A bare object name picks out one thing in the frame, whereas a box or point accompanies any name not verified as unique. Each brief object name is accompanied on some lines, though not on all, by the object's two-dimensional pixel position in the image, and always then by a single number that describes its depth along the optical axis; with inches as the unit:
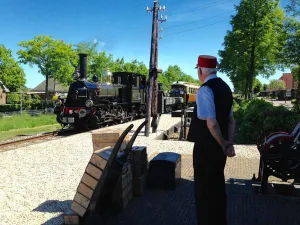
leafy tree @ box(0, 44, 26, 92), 1169.3
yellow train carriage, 1083.6
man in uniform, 94.7
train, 508.1
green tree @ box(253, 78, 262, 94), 2751.4
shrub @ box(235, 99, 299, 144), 314.1
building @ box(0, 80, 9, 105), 1262.1
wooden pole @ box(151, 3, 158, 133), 434.9
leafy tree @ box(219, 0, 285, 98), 882.7
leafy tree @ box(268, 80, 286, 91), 3300.5
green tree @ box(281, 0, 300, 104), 661.8
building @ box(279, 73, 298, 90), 3403.9
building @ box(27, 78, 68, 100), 2108.3
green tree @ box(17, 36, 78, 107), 1052.4
